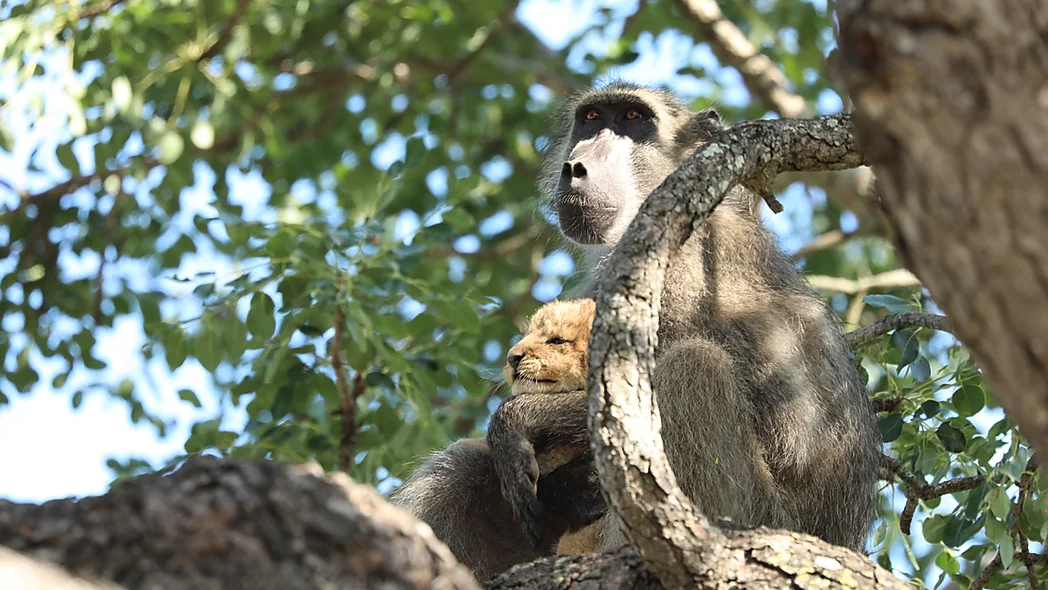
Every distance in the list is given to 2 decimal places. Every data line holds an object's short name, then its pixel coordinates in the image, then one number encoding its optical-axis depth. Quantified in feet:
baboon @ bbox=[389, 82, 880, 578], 28.30
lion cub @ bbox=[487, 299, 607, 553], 29.81
